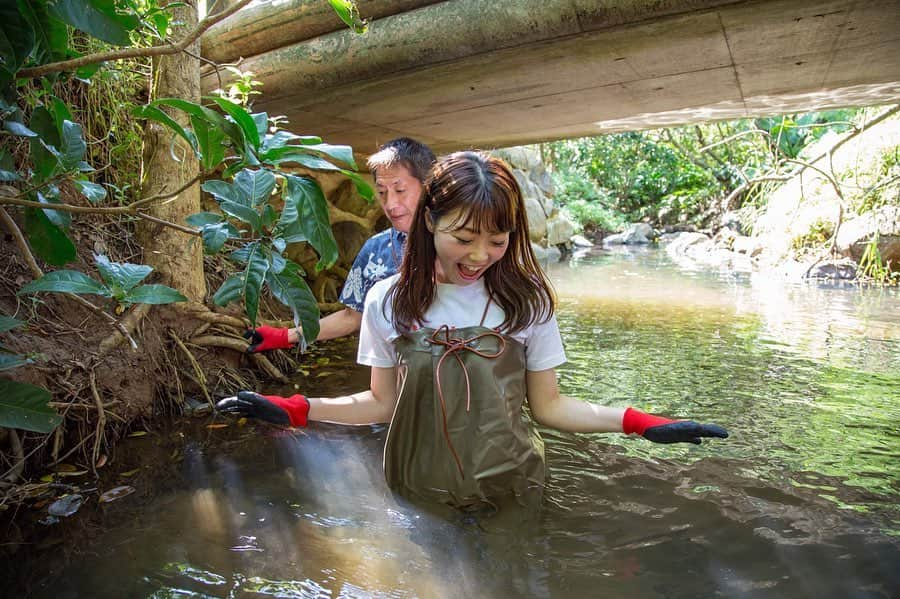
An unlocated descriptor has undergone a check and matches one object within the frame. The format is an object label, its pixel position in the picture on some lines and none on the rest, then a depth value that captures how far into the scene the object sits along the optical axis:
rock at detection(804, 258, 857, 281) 8.46
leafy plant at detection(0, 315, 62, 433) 1.60
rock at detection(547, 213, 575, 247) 14.09
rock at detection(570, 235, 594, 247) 17.52
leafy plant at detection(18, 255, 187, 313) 1.78
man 2.57
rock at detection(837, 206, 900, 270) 8.02
